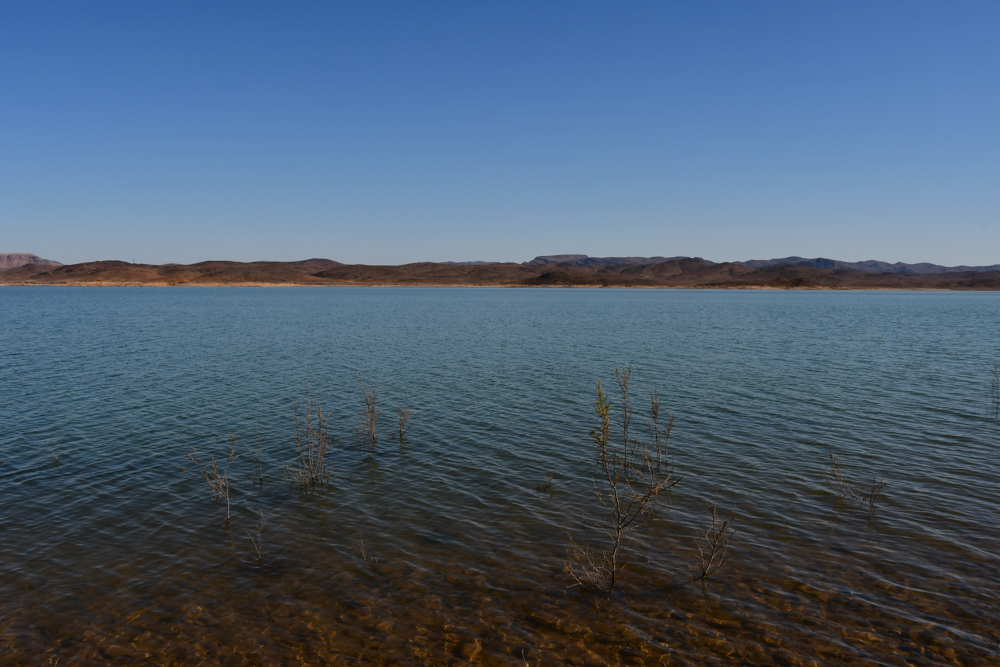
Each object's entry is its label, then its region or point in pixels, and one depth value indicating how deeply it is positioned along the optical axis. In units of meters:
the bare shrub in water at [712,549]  9.59
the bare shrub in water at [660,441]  15.24
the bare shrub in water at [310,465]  13.91
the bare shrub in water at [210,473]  12.90
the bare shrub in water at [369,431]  17.09
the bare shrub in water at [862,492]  12.29
